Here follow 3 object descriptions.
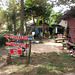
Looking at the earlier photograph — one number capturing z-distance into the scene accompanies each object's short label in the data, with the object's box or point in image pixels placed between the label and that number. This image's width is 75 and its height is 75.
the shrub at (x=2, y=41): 10.54
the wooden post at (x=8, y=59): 5.15
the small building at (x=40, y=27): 20.39
